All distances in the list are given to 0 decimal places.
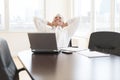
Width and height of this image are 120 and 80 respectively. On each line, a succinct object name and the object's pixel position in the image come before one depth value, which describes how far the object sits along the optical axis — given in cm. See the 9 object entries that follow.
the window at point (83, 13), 424
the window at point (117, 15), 323
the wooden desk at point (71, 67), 102
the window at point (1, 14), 472
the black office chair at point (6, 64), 113
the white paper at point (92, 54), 158
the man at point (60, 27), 195
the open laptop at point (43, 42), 172
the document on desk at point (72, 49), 190
